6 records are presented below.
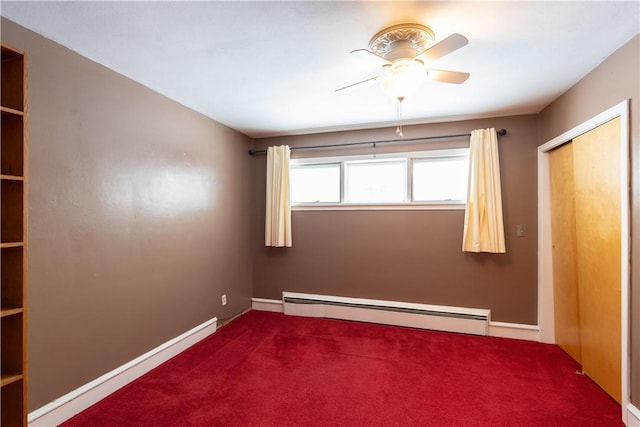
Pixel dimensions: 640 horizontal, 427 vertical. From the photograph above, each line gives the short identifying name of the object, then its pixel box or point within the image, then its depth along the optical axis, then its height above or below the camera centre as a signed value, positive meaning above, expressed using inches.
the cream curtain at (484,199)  114.6 +6.8
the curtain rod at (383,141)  118.5 +34.8
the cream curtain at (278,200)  141.7 +8.2
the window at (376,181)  136.0 +16.8
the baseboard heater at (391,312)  120.6 -43.8
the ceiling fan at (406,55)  63.0 +36.8
